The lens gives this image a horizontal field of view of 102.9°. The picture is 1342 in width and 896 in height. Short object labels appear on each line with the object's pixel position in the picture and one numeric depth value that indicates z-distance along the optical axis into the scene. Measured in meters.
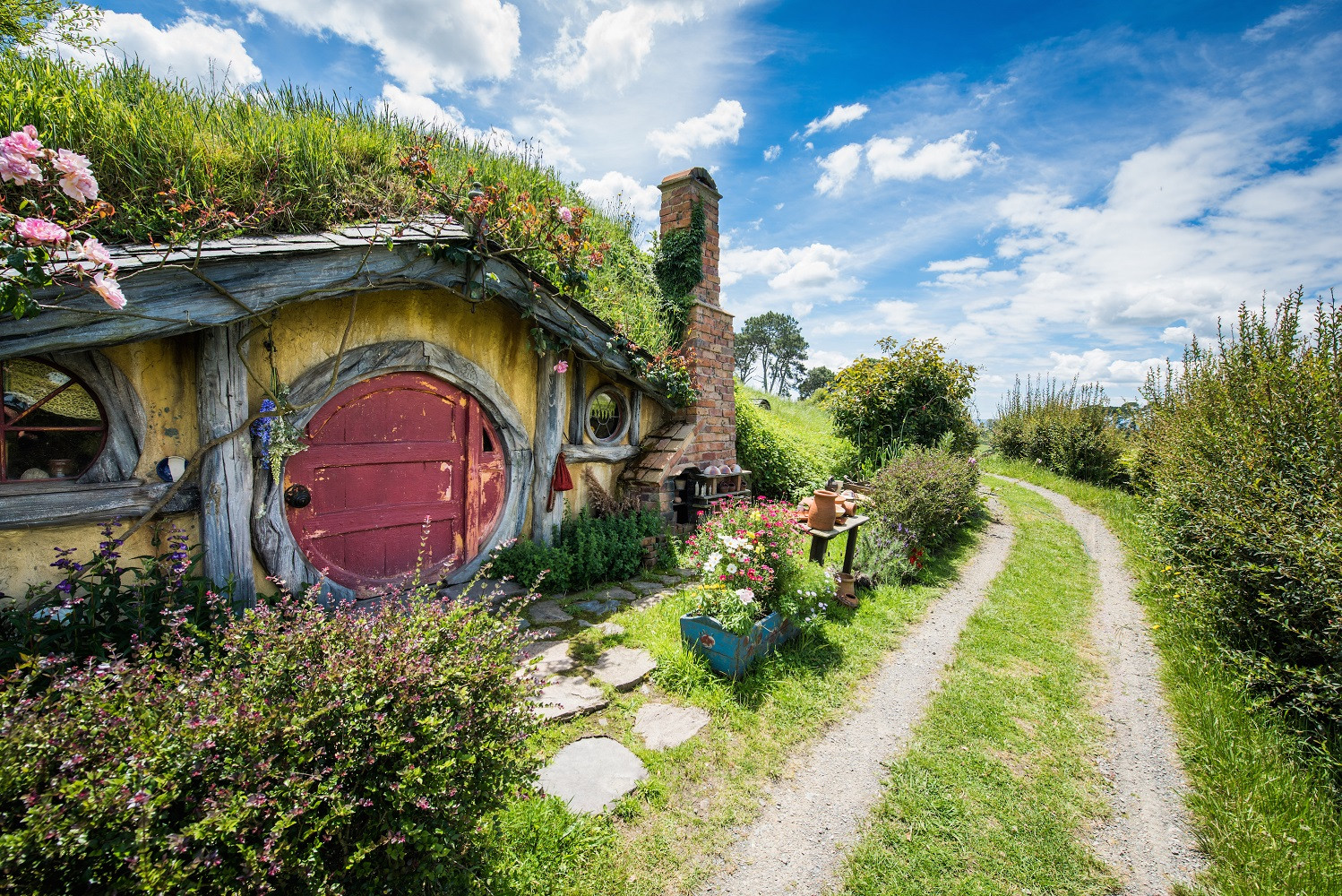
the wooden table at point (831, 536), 5.52
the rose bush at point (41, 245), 2.26
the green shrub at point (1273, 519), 3.70
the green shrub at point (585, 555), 5.45
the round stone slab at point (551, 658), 4.04
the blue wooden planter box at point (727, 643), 4.07
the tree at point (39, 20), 7.68
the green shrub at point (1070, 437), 13.93
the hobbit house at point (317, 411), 3.21
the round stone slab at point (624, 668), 3.96
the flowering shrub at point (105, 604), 2.84
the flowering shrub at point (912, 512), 6.78
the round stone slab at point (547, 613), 4.93
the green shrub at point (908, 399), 11.05
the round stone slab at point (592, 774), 2.88
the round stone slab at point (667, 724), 3.42
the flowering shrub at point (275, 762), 1.46
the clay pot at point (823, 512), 5.47
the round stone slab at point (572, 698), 3.49
